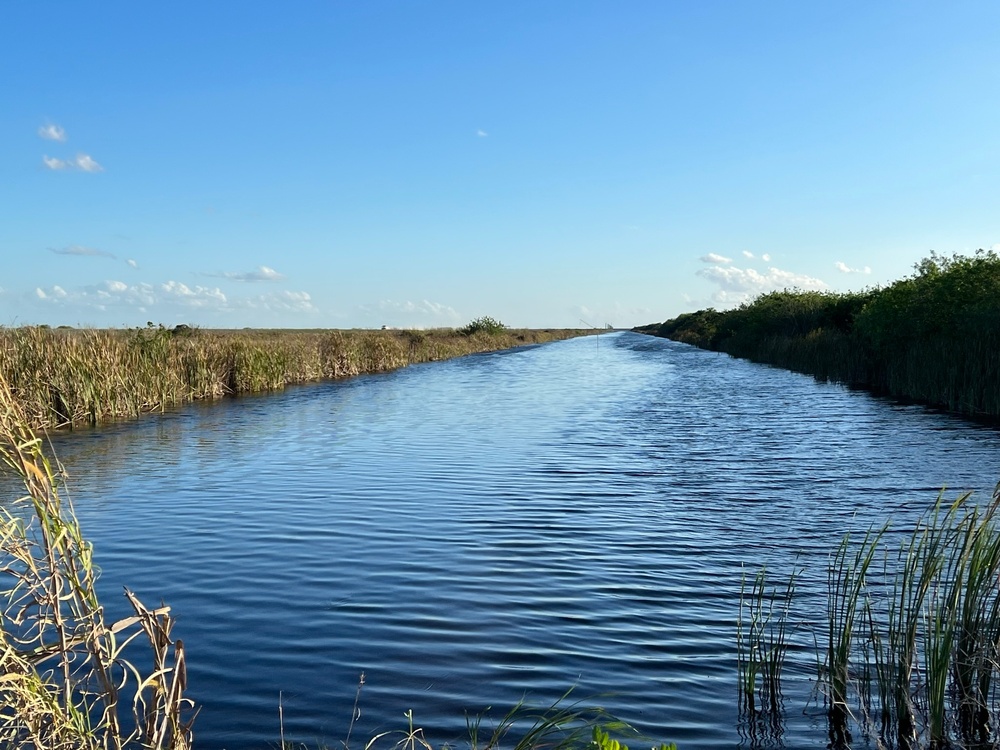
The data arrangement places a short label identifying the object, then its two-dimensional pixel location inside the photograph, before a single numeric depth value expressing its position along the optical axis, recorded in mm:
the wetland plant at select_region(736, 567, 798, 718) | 5094
